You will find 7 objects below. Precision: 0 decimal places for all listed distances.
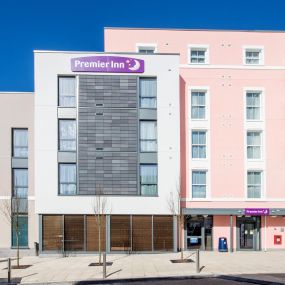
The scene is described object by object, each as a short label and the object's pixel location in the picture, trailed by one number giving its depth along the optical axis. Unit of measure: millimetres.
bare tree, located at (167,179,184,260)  21562
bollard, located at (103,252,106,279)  14659
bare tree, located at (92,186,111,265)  21280
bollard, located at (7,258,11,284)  14320
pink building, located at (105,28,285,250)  23031
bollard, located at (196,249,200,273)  15008
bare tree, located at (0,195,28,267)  21719
